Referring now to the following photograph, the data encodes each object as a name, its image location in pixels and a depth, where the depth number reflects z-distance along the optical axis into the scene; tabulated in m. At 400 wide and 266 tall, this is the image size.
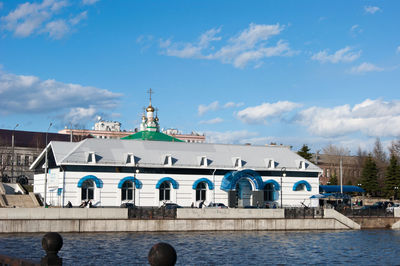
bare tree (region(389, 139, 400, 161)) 109.97
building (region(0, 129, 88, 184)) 106.38
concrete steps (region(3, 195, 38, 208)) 60.50
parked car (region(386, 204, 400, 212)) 63.84
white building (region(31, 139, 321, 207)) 59.28
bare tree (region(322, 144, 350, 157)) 134.50
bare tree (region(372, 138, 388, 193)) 108.19
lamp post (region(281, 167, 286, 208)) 66.88
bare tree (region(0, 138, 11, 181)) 92.44
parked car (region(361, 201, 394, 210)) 68.18
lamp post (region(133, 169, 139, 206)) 59.66
